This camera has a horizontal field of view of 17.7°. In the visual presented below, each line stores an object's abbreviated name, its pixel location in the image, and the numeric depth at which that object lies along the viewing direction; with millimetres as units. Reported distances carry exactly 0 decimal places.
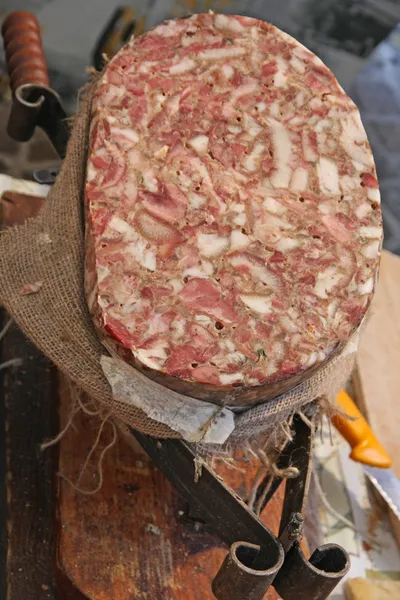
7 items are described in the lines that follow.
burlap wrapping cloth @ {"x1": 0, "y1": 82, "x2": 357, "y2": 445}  905
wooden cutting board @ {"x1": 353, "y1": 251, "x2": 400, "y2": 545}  1155
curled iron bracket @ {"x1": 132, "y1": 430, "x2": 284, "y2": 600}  863
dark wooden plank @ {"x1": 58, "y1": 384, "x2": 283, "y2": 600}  955
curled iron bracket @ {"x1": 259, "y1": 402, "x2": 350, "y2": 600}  873
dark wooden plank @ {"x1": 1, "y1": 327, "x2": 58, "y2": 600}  975
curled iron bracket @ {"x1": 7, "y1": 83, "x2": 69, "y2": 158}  1027
